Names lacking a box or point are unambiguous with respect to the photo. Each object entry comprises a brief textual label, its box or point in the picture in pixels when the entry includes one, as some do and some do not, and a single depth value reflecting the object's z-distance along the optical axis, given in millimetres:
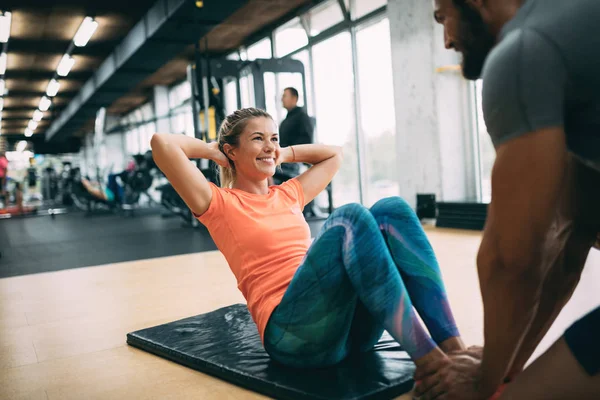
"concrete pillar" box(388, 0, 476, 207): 5465
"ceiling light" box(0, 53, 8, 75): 9684
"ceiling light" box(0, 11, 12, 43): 7305
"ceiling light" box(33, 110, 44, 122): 17584
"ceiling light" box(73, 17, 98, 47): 7893
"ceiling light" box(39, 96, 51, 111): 14947
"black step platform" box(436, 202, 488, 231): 4859
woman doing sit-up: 1255
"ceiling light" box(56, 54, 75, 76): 10210
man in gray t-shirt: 812
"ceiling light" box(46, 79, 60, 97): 12569
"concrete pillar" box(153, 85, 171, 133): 13086
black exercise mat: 1379
